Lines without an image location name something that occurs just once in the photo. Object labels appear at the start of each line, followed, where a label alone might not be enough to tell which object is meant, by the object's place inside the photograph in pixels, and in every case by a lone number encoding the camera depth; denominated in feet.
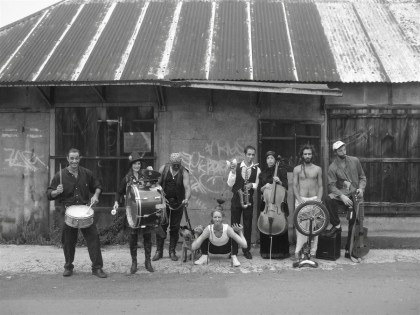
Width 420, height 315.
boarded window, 27.78
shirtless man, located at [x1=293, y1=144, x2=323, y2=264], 24.08
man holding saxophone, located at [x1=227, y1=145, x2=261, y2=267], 24.75
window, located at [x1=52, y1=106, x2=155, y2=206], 28.37
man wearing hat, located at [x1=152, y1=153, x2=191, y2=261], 24.36
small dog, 23.76
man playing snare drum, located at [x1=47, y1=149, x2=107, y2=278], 21.83
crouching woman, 23.22
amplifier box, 24.11
